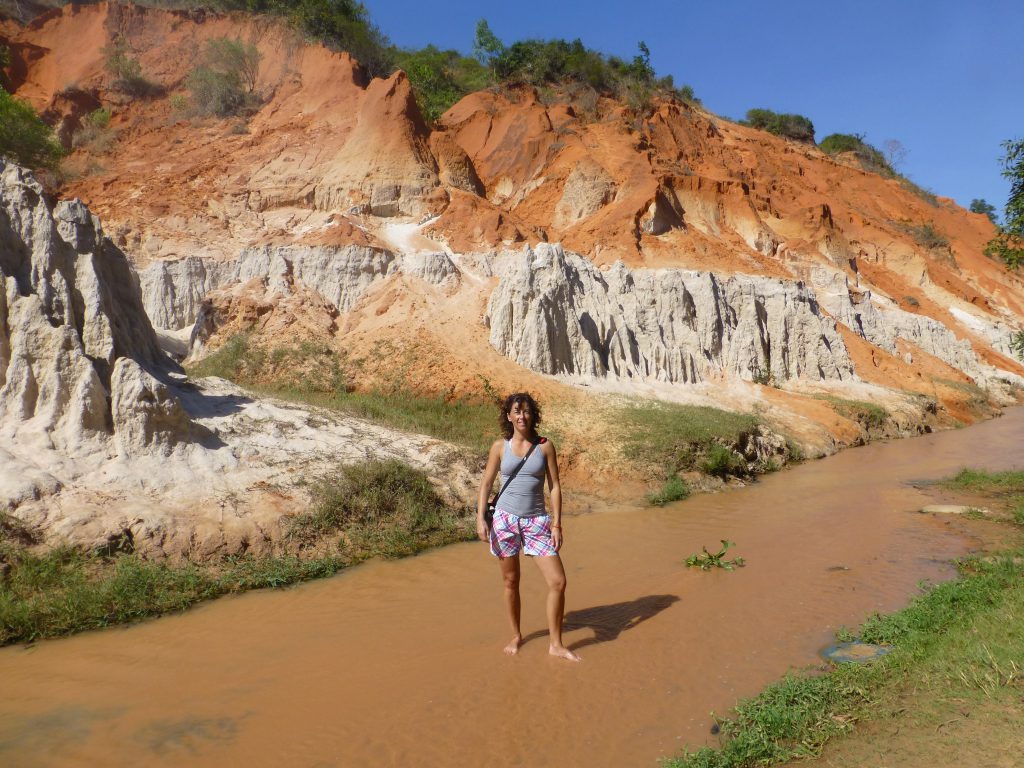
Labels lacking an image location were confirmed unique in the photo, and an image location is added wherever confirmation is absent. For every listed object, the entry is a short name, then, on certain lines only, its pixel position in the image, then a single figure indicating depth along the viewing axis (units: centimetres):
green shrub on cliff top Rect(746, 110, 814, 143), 6328
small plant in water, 720
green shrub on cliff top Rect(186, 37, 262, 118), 3288
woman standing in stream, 469
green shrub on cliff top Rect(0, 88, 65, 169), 2455
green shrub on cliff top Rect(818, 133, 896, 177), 6506
